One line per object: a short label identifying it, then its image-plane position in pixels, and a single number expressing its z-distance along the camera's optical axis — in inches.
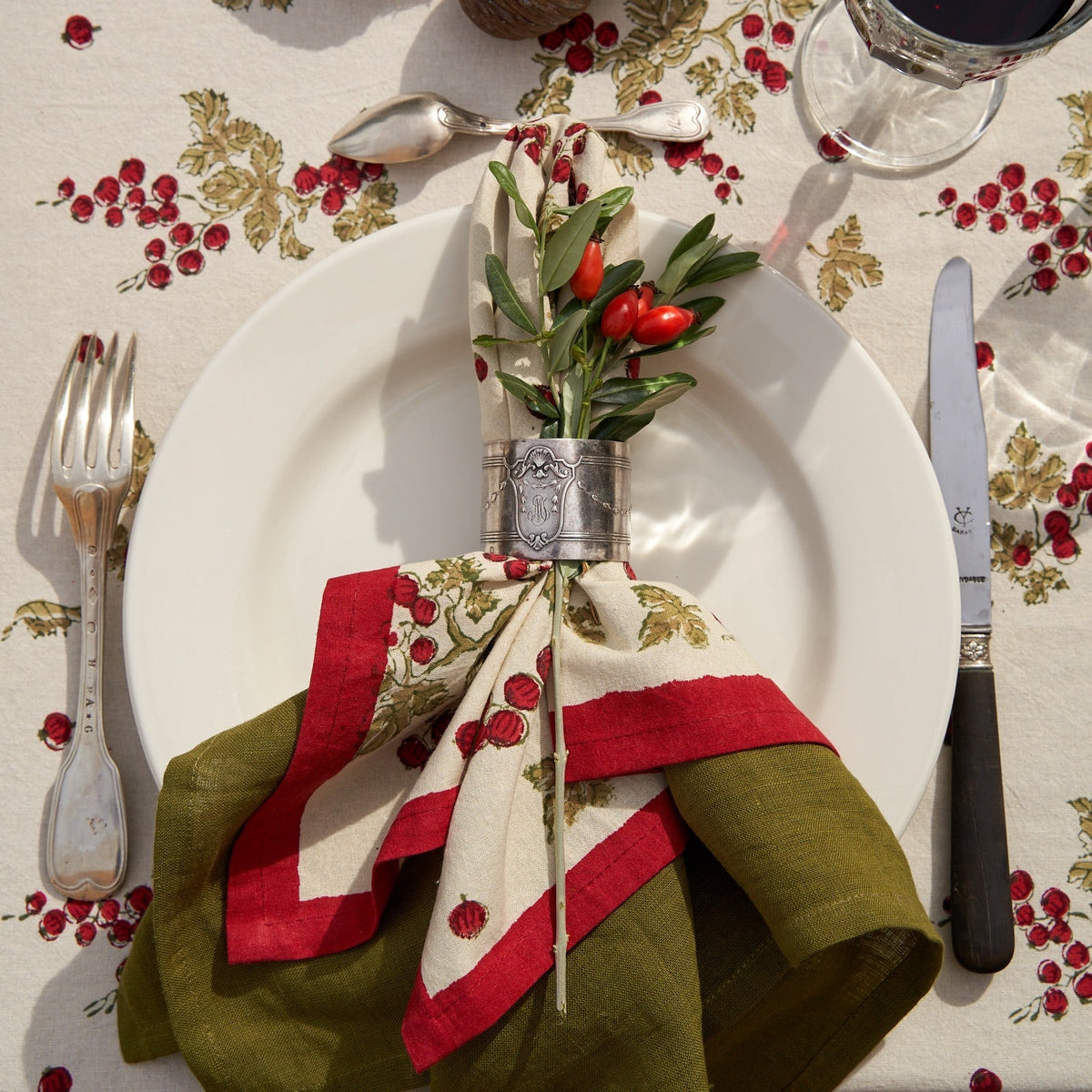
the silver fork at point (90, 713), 24.9
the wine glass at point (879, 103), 25.6
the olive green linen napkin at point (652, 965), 19.1
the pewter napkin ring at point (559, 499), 20.4
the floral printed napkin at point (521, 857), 19.2
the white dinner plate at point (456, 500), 22.3
